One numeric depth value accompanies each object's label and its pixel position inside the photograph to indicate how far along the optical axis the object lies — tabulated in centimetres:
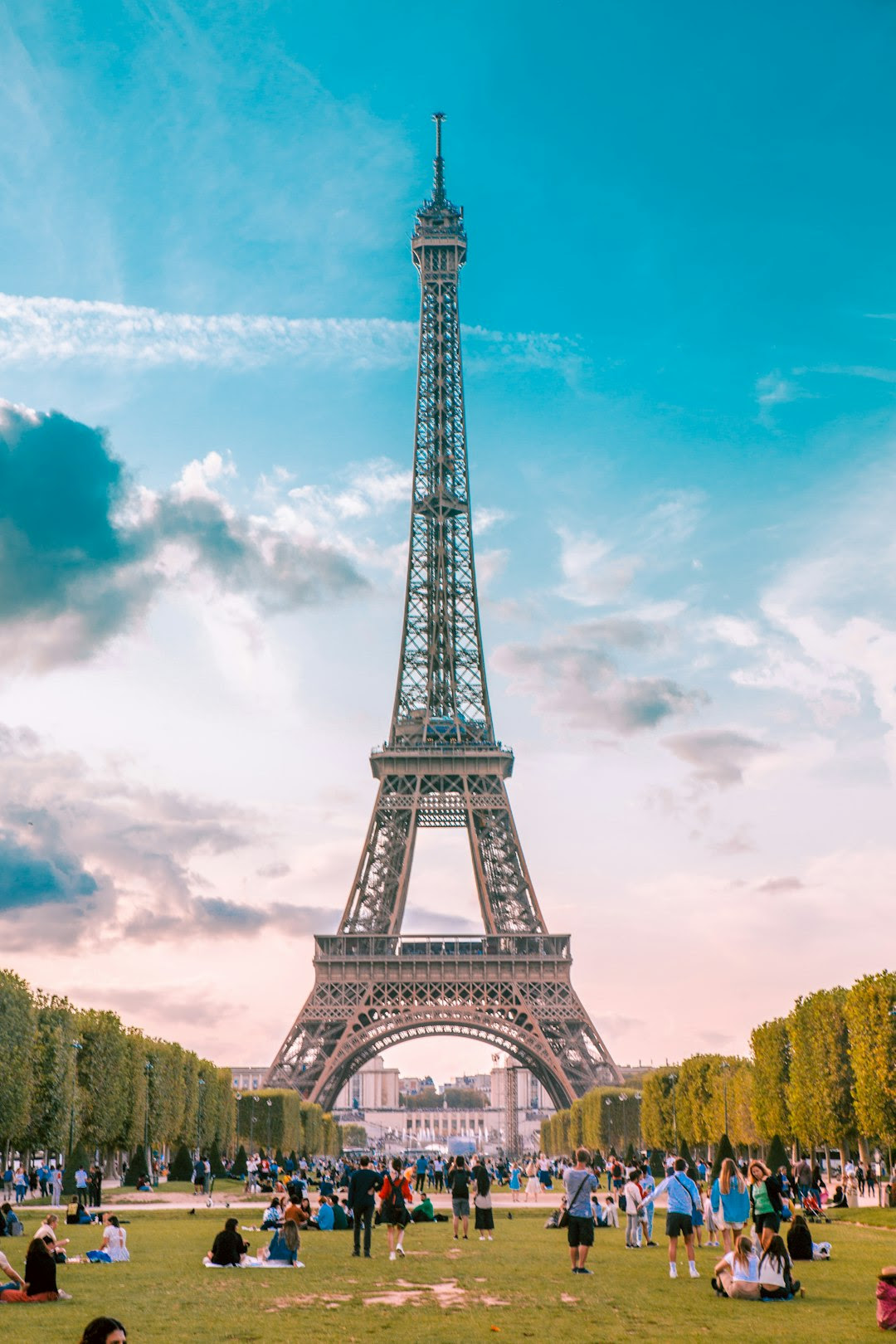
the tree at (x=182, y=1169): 6606
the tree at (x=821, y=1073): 5700
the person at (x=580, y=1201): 1998
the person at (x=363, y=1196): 2455
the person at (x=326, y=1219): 3400
